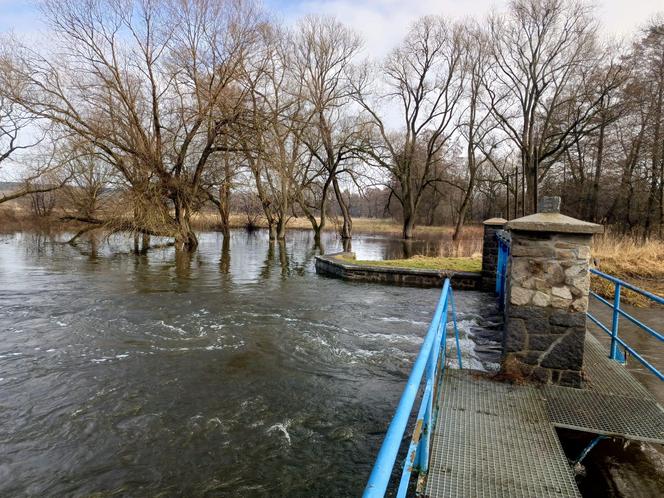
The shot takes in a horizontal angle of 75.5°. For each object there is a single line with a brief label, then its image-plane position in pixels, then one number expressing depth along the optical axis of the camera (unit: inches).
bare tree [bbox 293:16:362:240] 1032.2
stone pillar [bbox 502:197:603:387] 139.3
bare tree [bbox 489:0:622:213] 834.8
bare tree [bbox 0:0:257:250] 647.1
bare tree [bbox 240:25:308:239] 700.7
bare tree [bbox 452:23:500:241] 1025.5
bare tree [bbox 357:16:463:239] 1079.6
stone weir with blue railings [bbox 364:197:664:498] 93.9
